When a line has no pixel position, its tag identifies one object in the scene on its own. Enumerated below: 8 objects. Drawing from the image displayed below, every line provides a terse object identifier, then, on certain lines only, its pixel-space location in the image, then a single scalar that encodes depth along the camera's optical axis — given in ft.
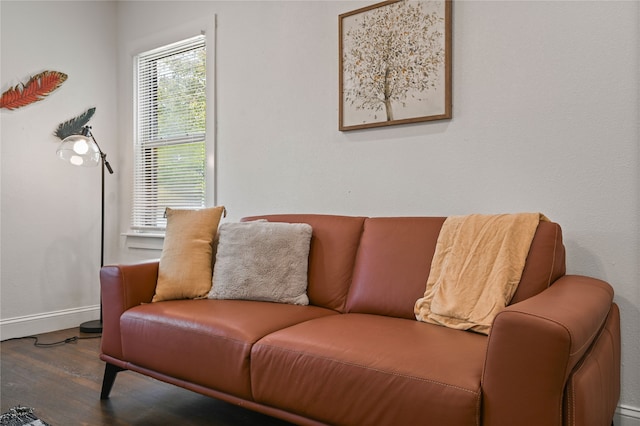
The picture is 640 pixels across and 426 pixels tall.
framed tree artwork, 7.88
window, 11.66
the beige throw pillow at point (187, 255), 7.88
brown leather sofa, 3.92
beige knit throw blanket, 5.78
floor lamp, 11.11
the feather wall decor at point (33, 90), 11.11
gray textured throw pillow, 7.55
